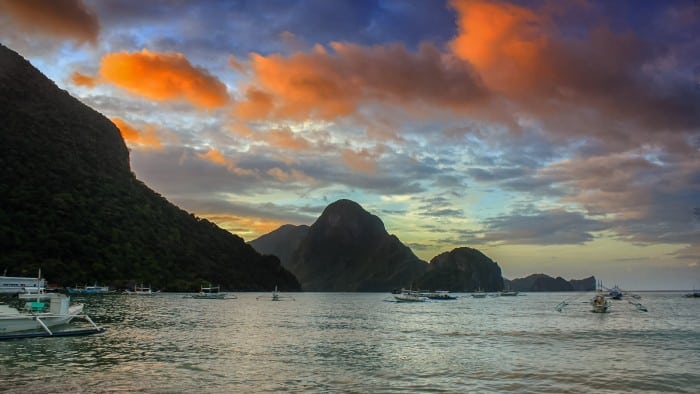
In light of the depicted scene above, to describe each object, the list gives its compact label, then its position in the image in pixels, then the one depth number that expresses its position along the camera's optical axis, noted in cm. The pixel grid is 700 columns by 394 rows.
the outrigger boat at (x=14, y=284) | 12962
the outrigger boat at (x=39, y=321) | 4794
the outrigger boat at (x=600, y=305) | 12061
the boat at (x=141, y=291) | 18000
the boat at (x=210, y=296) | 17935
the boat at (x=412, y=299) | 19725
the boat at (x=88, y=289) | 15862
